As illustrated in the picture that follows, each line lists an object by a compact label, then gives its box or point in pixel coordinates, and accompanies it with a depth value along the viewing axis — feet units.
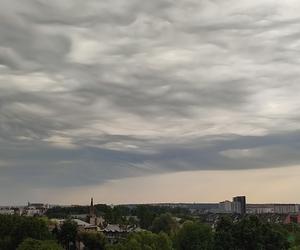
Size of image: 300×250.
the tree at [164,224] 412.16
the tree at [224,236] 268.21
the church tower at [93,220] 504.02
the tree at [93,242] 323.57
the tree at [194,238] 281.41
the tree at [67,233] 314.35
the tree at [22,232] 249.75
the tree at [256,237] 269.85
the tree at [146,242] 225.97
